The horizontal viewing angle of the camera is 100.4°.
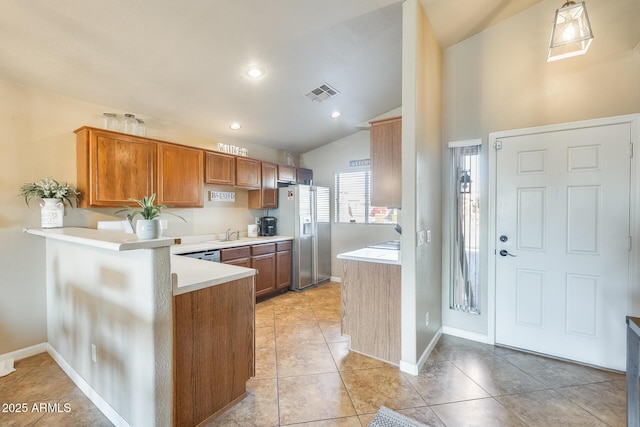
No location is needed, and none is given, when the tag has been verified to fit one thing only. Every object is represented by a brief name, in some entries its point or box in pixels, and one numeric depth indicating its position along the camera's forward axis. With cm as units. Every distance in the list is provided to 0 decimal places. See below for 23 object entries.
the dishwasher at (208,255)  332
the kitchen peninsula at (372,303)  240
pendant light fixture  197
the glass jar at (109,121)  289
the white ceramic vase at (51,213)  249
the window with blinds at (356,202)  488
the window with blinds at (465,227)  289
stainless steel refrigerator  466
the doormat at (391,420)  171
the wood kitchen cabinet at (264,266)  404
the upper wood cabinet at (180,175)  321
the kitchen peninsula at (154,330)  145
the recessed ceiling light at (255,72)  279
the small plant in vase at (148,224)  144
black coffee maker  478
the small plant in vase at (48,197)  249
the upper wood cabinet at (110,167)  267
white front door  230
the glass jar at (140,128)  311
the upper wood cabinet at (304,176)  529
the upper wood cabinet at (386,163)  260
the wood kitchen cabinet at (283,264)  443
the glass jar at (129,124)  301
